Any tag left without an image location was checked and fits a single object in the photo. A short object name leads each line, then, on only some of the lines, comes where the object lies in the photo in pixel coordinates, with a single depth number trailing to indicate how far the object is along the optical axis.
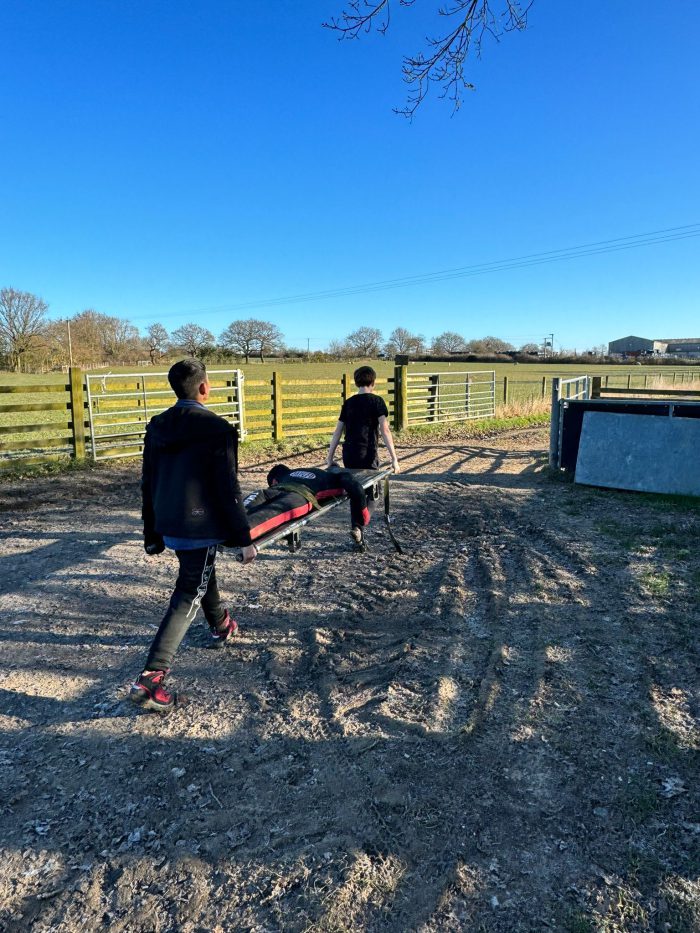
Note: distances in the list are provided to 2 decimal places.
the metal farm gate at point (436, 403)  16.45
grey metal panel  7.60
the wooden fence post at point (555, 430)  9.43
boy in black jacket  2.87
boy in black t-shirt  5.63
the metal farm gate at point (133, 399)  10.77
